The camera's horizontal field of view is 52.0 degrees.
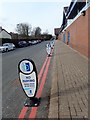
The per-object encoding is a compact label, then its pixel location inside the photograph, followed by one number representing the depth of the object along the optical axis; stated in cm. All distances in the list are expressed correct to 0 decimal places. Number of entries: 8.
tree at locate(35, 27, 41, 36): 5194
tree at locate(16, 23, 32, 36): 4236
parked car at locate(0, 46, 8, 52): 1450
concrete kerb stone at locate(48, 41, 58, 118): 207
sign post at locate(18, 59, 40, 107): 238
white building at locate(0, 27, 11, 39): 3556
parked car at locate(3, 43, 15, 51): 1566
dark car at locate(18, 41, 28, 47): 2113
